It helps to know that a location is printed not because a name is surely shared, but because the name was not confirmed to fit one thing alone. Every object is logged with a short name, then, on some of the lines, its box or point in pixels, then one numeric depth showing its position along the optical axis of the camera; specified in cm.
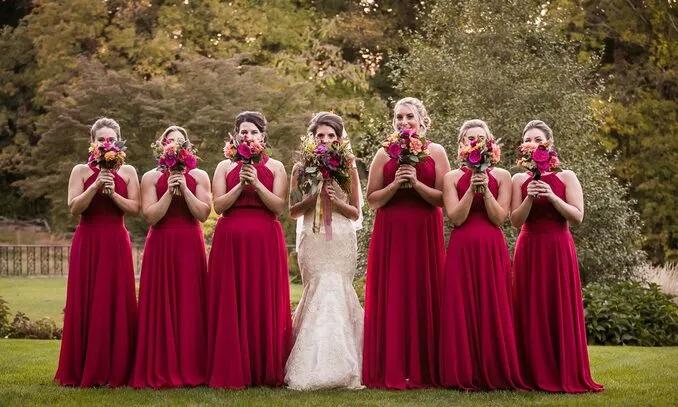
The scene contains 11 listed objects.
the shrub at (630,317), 1605
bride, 1024
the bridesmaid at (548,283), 1006
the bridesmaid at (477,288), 999
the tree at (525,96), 1980
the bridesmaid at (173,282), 1026
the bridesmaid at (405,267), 1027
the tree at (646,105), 2938
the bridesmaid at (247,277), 1022
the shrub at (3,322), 1685
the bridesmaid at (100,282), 1036
